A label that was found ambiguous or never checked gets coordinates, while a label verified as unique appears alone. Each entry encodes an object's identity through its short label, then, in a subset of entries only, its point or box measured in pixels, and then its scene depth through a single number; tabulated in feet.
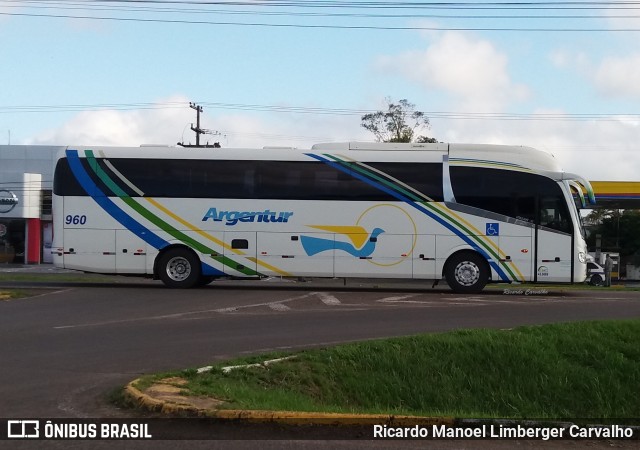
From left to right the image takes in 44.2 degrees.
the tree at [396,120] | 180.55
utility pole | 169.78
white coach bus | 68.28
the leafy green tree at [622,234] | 184.55
